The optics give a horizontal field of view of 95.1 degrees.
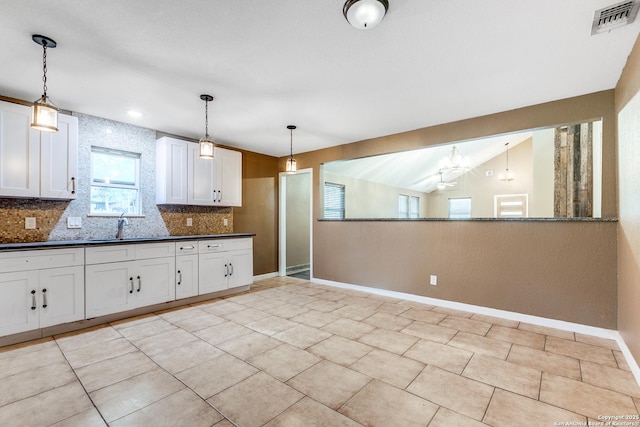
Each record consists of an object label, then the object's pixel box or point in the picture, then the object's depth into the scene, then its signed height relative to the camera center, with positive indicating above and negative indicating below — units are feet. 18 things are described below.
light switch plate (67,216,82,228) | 11.42 -0.34
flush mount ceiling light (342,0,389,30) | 5.57 +3.96
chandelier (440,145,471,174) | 17.62 +3.25
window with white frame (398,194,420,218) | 20.84 +0.63
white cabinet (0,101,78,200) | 9.57 +1.96
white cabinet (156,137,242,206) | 13.69 +1.93
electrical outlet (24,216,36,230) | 10.49 -0.35
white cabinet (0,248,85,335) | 8.66 -2.38
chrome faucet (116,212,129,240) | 12.24 -0.57
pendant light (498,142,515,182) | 21.23 +2.85
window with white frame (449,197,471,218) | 20.79 +0.60
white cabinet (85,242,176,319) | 10.28 -2.51
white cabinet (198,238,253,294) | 13.66 -2.50
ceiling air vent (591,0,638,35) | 5.81 +4.13
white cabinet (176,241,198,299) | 12.69 -2.47
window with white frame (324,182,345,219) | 18.13 +0.84
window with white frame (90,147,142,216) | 12.31 +1.37
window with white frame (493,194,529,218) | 18.87 +0.70
